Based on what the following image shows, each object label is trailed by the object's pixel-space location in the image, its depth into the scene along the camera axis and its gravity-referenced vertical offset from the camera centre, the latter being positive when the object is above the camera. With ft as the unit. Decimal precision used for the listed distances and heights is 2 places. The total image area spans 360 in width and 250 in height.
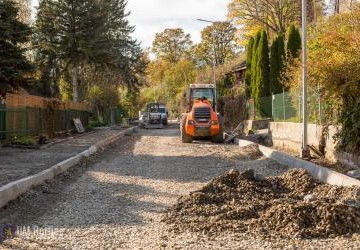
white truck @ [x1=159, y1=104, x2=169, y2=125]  178.08 -1.08
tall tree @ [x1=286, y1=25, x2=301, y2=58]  116.47 +15.46
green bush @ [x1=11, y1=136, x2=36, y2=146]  68.39 -3.86
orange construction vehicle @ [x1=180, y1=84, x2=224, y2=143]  83.10 -2.10
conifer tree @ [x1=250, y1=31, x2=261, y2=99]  134.10 +11.84
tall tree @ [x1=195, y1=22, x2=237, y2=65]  257.96 +35.63
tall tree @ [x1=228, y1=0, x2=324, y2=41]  188.85 +35.98
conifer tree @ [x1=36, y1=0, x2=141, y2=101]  132.36 +19.92
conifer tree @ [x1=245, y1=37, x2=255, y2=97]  143.02 +12.15
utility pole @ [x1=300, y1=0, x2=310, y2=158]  53.31 +2.17
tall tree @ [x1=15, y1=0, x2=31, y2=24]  156.66 +30.86
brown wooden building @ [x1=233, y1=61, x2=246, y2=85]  191.99 +14.71
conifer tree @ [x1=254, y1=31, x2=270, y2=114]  129.80 +9.71
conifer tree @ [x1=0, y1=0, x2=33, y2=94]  71.61 +8.90
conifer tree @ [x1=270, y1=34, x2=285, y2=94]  121.70 +11.22
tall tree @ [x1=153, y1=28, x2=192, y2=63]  311.88 +39.67
